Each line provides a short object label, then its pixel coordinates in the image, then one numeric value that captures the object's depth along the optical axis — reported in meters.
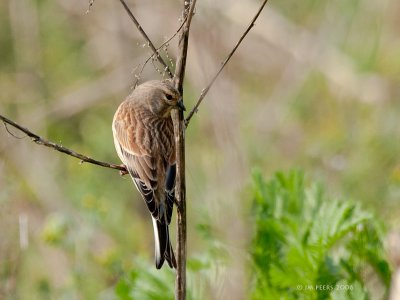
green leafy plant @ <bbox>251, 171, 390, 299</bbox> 7.69
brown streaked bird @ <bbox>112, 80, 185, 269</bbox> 7.13
